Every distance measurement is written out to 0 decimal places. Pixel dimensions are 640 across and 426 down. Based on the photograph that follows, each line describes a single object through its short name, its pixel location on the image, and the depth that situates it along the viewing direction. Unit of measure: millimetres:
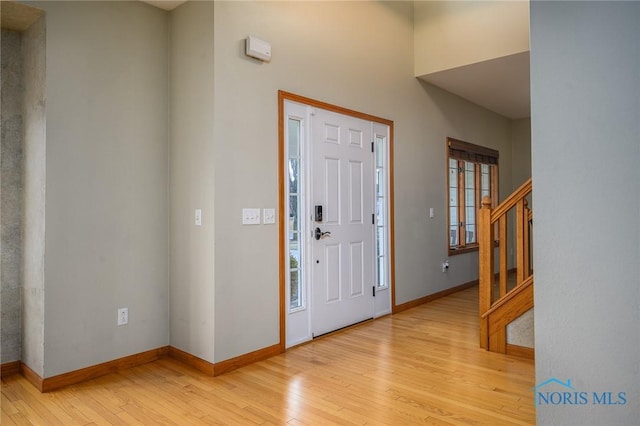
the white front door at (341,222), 3709
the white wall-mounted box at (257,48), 3135
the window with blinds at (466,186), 5852
